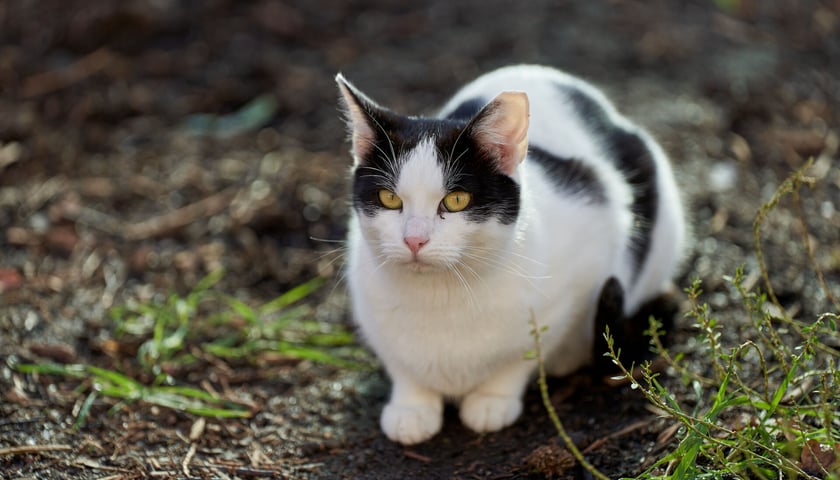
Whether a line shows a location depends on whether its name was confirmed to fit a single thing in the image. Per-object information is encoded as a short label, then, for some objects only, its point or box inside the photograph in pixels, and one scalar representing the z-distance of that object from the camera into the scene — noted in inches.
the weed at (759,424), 86.8
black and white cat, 98.9
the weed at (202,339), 123.2
